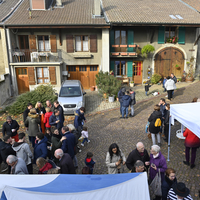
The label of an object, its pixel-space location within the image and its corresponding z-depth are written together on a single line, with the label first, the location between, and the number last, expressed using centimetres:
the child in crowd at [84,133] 768
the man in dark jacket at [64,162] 471
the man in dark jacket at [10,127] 694
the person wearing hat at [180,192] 354
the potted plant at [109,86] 1386
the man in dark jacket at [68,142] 561
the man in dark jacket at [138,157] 486
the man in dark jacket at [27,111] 766
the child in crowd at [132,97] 1057
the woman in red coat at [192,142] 591
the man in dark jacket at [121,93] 1057
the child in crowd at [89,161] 524
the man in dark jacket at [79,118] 751
